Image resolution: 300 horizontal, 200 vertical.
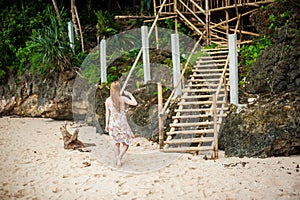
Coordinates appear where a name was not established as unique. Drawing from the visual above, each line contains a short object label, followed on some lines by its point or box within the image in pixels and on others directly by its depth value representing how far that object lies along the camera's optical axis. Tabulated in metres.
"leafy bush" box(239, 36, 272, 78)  9.84
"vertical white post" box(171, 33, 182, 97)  9.32
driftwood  8.28
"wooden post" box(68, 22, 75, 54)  12.52
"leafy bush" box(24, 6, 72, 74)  11.55
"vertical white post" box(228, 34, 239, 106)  7.99
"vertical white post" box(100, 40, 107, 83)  10.52
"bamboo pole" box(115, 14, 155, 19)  11.05
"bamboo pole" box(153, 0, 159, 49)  12.04
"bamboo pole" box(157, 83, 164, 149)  7.53
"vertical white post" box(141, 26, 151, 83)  10.02
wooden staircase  7.65
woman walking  6.73
